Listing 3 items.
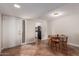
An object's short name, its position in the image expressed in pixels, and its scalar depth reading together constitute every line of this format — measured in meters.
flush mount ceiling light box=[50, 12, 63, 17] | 2.44
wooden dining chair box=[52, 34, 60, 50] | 2.70
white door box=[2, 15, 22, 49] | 2.68
